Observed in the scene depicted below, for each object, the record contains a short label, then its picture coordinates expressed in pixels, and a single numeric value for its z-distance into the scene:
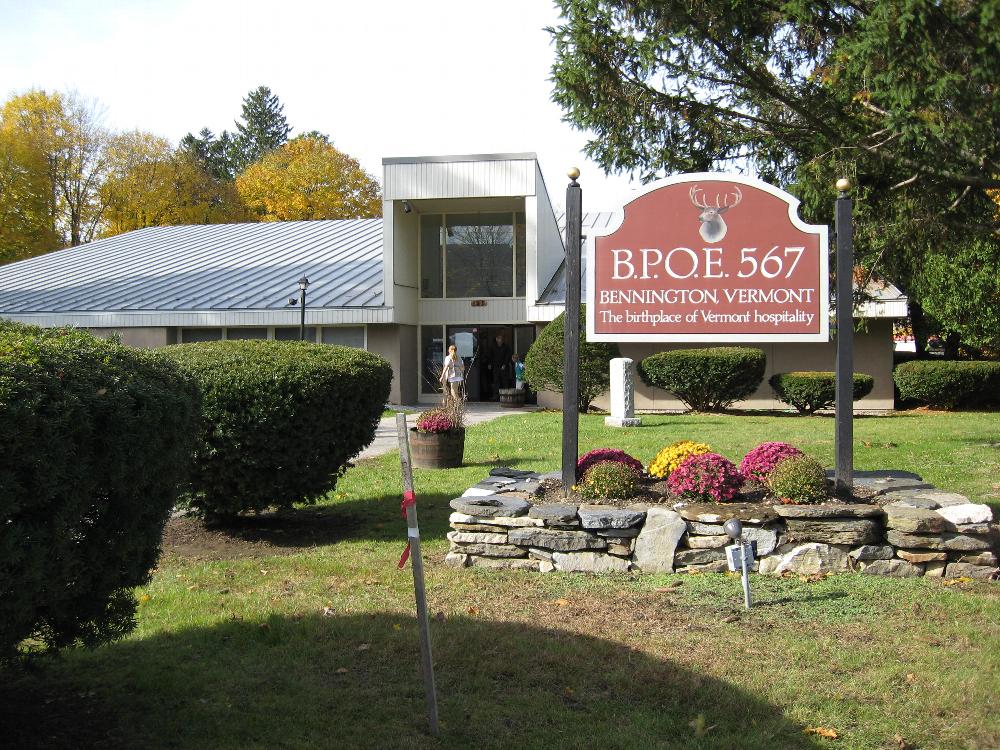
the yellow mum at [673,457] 7.43
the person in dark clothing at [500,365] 25.14
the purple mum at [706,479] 6.79
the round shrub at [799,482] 6.64
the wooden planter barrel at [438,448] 11.40
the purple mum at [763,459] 7.21
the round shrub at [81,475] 3.13
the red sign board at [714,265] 7.39
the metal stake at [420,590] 3.73
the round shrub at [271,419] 6.96
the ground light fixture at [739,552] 5.58
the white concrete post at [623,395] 16.28
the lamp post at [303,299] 21.58
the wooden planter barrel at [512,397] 23.02
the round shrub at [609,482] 6.99
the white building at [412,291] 22.52
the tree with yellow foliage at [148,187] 43.28
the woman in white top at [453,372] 18.88
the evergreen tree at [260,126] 63.19
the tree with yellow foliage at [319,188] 43.41
